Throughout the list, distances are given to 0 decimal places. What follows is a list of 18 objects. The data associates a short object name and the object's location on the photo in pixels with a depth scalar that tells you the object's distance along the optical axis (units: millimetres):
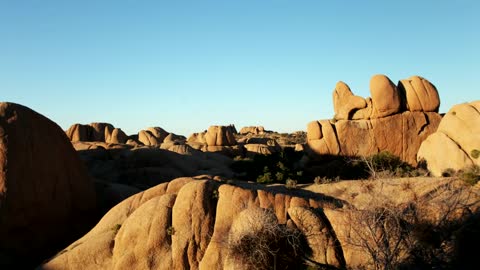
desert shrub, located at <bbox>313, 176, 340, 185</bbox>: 27734
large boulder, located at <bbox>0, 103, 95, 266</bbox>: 20766
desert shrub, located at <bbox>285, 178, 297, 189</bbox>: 27178
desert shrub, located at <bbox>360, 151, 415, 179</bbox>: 34325
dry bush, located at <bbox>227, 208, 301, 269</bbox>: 15391
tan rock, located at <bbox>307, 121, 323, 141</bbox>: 38688
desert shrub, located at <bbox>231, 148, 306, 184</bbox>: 35625
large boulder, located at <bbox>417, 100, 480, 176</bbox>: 29328
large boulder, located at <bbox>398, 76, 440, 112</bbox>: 37500
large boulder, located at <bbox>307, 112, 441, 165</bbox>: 37031
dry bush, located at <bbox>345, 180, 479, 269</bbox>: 14844
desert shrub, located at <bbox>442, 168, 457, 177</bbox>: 29000
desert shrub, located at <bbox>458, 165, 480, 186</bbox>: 23906
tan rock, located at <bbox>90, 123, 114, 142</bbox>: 66788
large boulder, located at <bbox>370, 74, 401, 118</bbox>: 37125
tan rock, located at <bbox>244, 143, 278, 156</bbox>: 55856
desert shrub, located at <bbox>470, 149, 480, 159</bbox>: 28594
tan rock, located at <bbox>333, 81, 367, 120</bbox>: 38719
